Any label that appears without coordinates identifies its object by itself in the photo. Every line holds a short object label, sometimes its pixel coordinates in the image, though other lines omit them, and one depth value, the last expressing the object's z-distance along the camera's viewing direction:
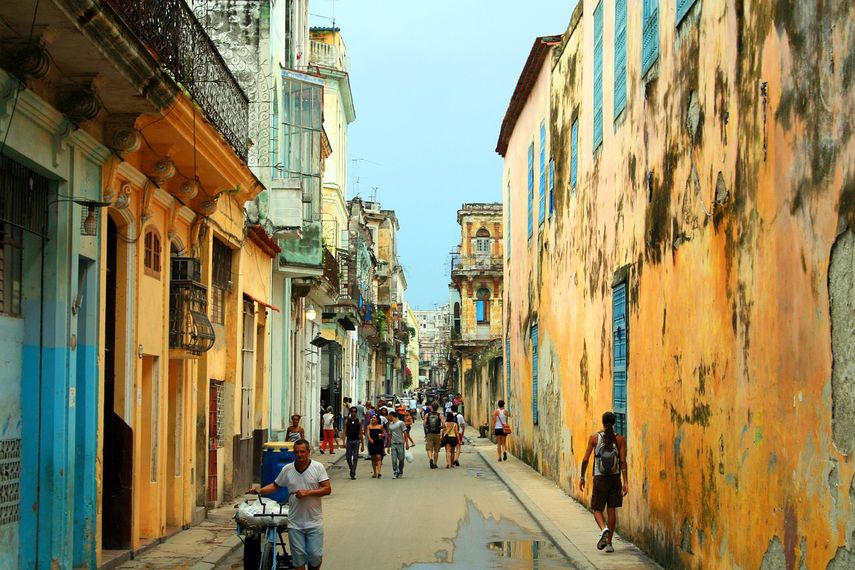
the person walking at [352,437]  26.52
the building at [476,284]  72.88
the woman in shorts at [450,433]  29.39
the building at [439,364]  119.53
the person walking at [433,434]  29.53
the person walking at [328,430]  34.00
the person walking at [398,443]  26.61
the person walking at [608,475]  13.66
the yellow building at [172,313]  13.30
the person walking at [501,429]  30.92
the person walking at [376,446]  26.67
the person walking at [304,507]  10.77
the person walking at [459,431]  30.05
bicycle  11.14
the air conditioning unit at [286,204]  23.05
